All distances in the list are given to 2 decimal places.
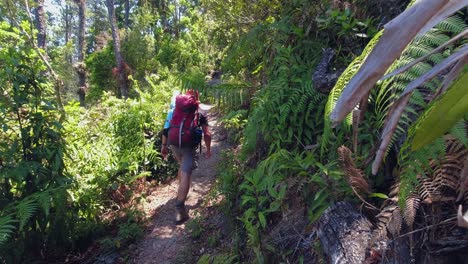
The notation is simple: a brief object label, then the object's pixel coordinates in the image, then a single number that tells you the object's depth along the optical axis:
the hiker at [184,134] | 4.61
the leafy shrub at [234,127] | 6.45
